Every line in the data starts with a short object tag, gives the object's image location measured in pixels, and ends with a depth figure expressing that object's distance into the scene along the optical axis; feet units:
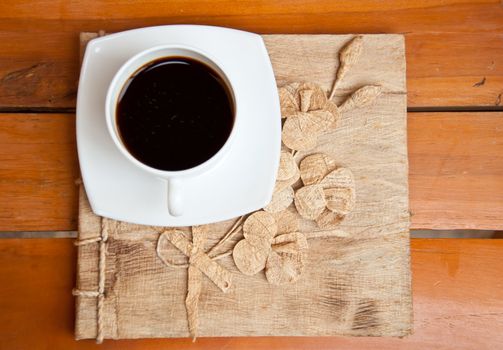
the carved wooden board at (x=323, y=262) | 2.27
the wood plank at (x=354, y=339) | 2.36
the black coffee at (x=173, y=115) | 1.98
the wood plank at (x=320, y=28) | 2.43
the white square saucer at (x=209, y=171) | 2.11
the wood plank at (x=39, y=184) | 2.36
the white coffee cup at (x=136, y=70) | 1.87
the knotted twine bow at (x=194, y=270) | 2.26
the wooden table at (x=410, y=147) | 2.36
